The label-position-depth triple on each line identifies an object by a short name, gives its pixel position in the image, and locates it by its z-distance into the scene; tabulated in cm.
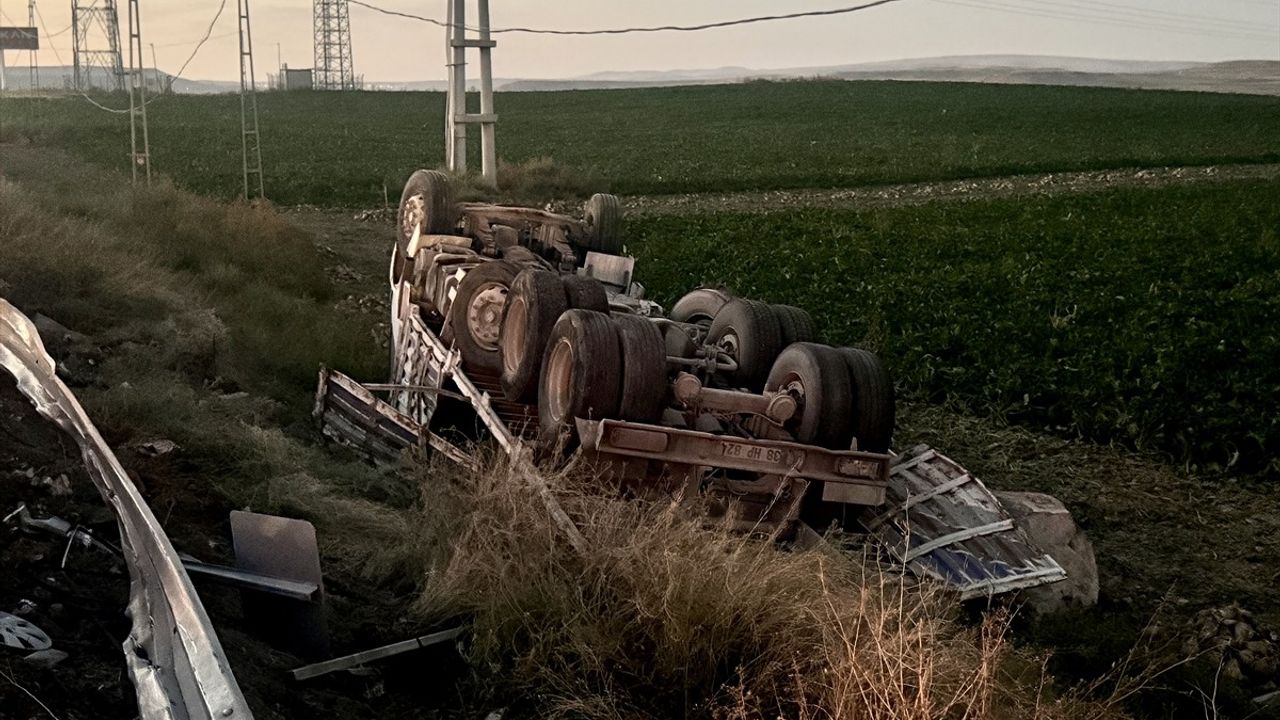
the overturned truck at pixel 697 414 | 671
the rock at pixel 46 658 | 429
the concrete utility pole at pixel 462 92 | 2562
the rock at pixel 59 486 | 587
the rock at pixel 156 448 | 723
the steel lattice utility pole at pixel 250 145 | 2179
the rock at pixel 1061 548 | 673
